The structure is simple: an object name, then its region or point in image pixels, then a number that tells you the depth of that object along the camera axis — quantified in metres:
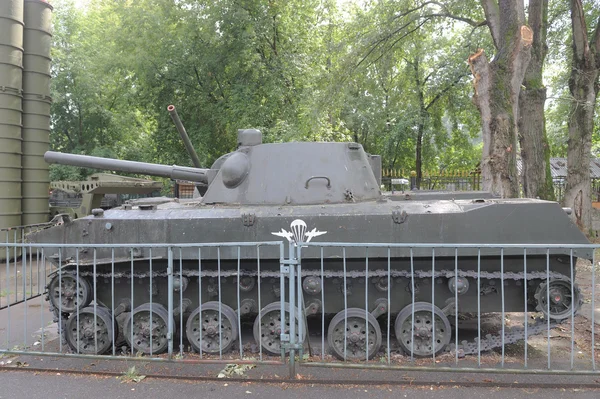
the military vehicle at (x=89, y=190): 14.87
